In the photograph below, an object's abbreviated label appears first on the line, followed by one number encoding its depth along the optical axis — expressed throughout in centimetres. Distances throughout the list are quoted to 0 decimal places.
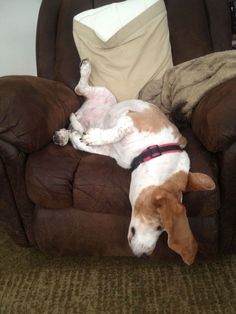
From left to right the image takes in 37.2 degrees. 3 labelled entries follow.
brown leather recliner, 153
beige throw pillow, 210
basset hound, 130
